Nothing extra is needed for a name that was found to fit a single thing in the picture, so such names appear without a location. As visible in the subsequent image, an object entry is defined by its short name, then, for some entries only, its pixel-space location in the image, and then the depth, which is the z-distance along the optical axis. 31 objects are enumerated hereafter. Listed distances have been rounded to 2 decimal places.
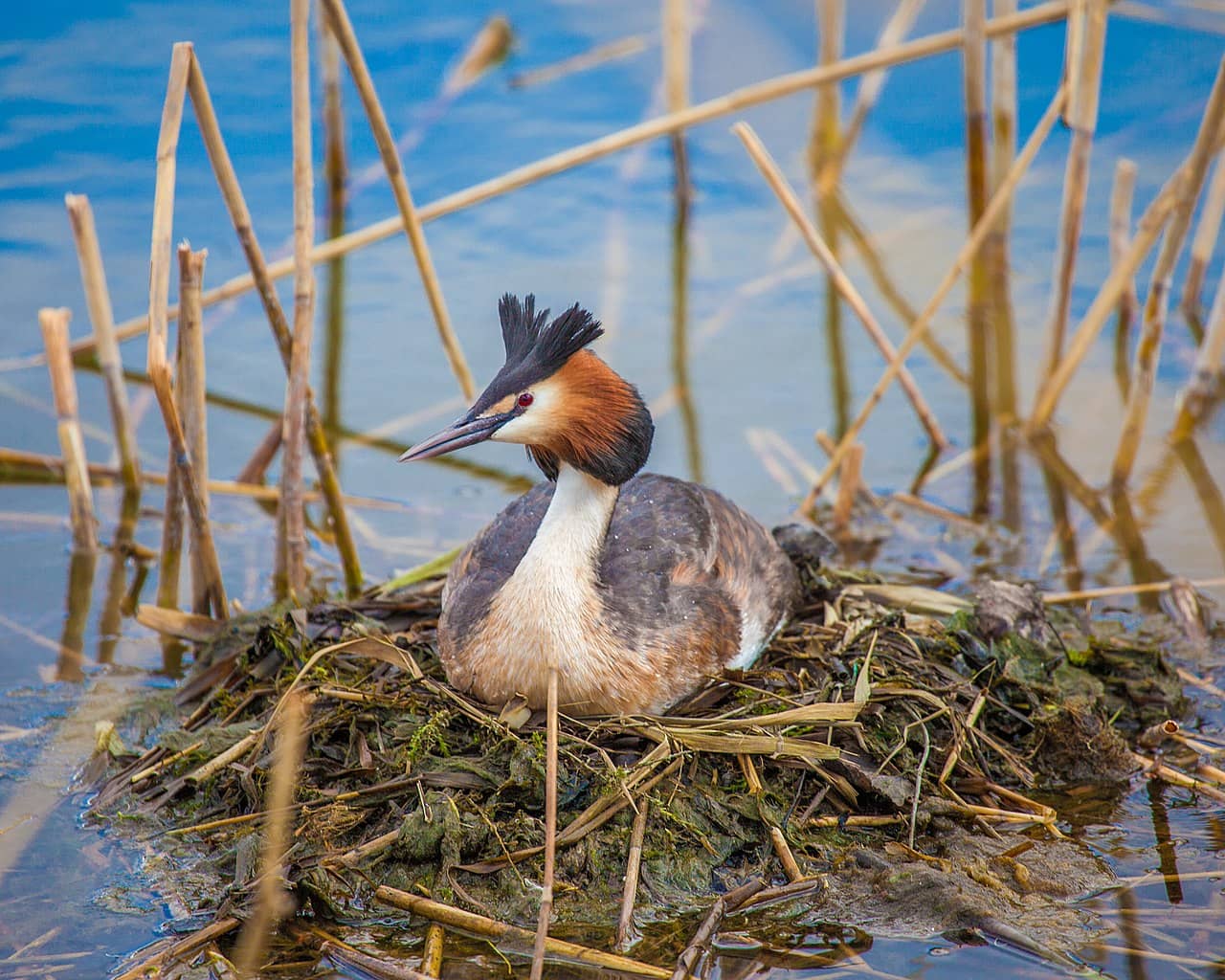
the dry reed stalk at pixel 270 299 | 11.09
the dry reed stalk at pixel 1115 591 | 12.78
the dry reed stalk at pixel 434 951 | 8.14
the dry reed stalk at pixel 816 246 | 13.81
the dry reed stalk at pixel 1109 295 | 13.82
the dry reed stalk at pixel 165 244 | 10.49
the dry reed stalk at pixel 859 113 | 22.25
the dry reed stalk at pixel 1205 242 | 16.61
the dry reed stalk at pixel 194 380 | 10.98
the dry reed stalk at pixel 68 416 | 12.98
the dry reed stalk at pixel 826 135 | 21.89
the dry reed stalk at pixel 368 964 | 8.01
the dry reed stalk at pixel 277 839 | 8.38
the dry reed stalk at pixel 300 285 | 11.20
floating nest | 8.73
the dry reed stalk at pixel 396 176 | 11.79
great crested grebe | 9.44
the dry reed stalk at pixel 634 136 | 14.12
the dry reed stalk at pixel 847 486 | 14.10
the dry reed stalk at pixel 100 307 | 12.66
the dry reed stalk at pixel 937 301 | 13.97
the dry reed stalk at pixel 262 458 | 14.26
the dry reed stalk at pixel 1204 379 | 14.59
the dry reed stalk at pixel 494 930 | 8.12
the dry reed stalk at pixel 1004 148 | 16.80
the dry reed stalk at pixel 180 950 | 8.07
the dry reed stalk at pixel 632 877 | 8.44
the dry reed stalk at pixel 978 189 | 15.59
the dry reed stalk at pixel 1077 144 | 13.84
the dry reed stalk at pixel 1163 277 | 13.20
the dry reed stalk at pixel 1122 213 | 15.98
